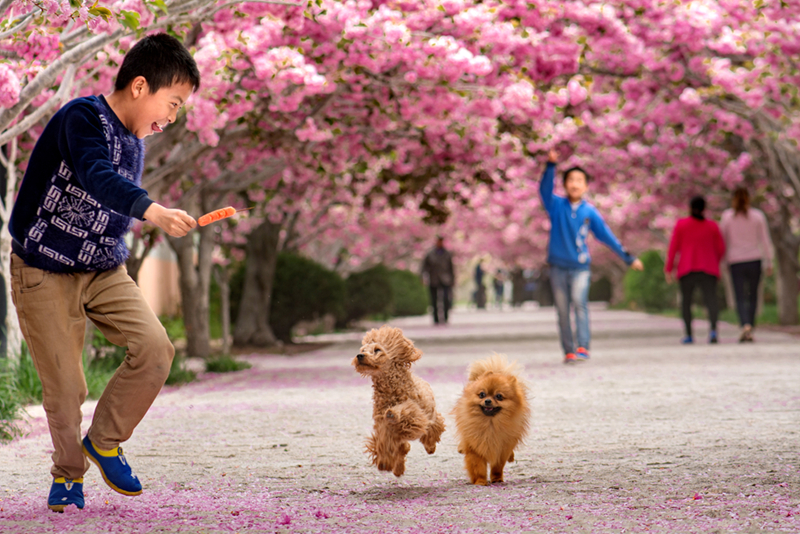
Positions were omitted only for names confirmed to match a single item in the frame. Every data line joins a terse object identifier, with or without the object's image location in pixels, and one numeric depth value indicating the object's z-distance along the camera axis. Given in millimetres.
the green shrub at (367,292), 24797
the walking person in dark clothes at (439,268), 23562
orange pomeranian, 4344
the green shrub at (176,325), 19106
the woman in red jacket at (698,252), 13367
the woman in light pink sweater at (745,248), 13266
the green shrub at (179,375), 9750
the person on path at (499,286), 45412
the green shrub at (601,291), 62969
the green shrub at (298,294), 17016
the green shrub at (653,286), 31703
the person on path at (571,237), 10281
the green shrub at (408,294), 33806
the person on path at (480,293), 42522
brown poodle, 4266
